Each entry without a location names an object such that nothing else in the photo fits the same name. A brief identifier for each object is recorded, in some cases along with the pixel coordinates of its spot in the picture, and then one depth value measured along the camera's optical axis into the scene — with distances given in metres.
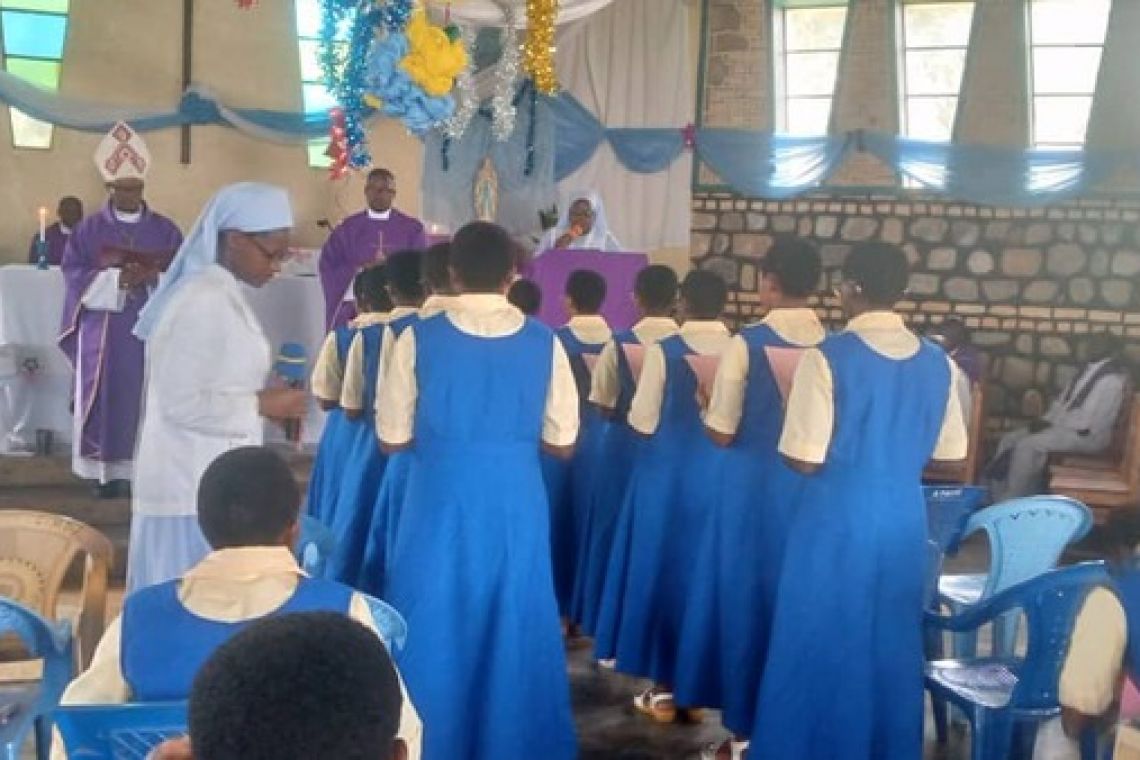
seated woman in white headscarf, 8.47
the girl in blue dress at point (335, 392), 4.73
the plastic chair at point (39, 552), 3.08
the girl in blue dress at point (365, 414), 4.41
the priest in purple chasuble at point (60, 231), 9.01
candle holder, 6.96
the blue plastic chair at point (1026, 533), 3.94
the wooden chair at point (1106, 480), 7.41
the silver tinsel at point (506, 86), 7.64
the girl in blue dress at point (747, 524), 3.83
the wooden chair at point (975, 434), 8.05
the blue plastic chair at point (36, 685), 2.64
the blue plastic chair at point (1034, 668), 3.15
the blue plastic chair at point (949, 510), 4.24
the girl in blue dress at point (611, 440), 4.64
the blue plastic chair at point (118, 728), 1.73
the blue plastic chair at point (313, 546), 3.07
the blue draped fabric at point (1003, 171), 8.80
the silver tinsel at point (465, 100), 7.48
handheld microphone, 3.79
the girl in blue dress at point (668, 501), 4.27
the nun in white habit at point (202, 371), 3.19
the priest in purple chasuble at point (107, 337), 6.10
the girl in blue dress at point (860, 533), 3.29
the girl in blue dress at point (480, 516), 3.31
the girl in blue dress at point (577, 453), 4.99
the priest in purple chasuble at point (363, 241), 7.22
